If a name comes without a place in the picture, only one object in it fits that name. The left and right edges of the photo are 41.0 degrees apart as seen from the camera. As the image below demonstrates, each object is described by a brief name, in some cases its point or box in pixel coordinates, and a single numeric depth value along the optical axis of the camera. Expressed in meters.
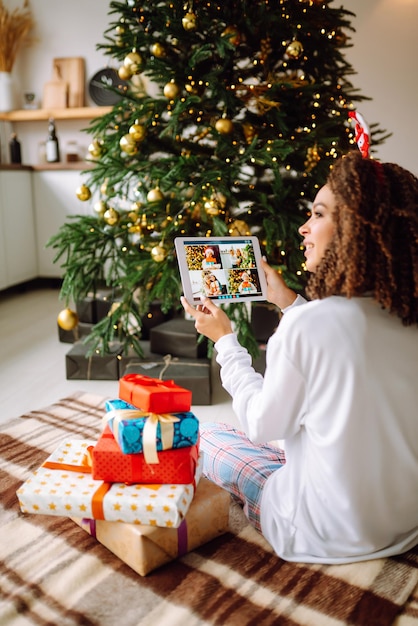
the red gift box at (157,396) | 1.12
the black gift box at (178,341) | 2.29
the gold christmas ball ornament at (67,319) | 2.26
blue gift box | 1.09
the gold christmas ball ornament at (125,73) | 2.03
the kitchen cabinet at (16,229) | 3.59
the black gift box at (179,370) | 2.10
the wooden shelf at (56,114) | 3.85
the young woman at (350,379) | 0.93
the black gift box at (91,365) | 2.31
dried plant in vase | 3.80
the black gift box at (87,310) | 2.69
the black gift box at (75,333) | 2.66
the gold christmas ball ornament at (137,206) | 2.09
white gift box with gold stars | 1.07
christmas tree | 1.92
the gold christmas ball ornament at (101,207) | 2.12
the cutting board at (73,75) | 3.95
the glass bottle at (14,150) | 3.95
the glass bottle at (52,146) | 3.92
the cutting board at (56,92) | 3.97
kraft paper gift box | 1.08
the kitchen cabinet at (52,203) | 3.81
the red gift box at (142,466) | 1.11
